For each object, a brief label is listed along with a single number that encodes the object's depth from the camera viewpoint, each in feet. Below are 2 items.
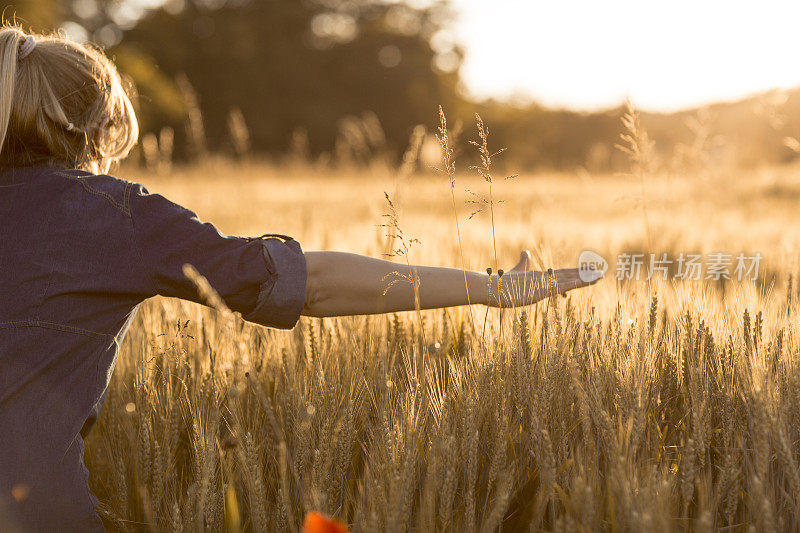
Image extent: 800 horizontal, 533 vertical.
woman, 3.95
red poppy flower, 2.41
